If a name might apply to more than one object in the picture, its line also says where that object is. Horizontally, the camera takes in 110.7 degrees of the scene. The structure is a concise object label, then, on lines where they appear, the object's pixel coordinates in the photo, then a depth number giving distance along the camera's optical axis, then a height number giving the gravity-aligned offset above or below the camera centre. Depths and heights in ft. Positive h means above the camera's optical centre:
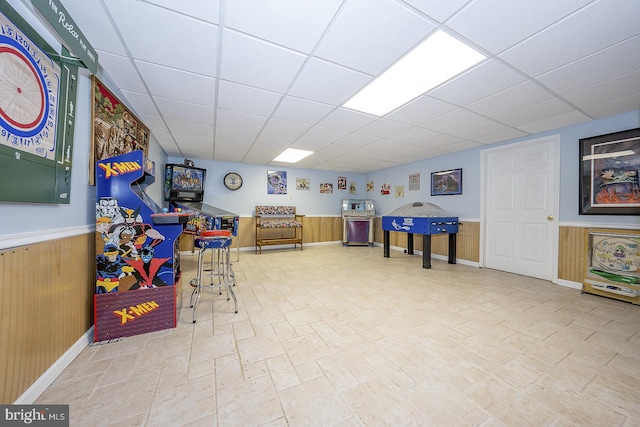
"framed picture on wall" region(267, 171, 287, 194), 22.63 +3.25
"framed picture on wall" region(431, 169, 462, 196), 16.75 +2.67
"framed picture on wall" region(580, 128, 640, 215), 9.78 +2.11
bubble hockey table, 14.78 -0.62
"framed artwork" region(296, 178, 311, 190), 23.92 +3.29
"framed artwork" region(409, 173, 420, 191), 20.03 +3.14
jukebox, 23.90 -1.23
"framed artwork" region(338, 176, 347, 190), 26.13 +3.76
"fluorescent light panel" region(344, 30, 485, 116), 6.18 +4.73
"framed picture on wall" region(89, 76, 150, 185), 6.66 +3.05
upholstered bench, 20.86 -1.20
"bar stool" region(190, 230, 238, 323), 8.13 -1.12
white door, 12.35 +0.62
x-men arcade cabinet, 6.57 -1.41
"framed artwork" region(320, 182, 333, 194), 25.12 +3.00
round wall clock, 20.76 +3.05
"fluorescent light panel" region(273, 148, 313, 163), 17.11 +4.86
